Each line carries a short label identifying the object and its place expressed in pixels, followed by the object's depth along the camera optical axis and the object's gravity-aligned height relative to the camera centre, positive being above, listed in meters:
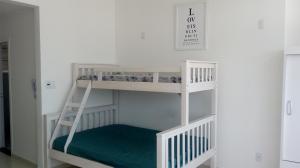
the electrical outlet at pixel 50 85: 3.45 -0.24
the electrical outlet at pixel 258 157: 3.11 -1.07
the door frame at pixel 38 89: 3.35 -0.29
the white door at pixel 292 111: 2.60 -0.44
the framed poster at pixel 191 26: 3.46 +0.54
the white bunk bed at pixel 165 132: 2.59 -0.61
